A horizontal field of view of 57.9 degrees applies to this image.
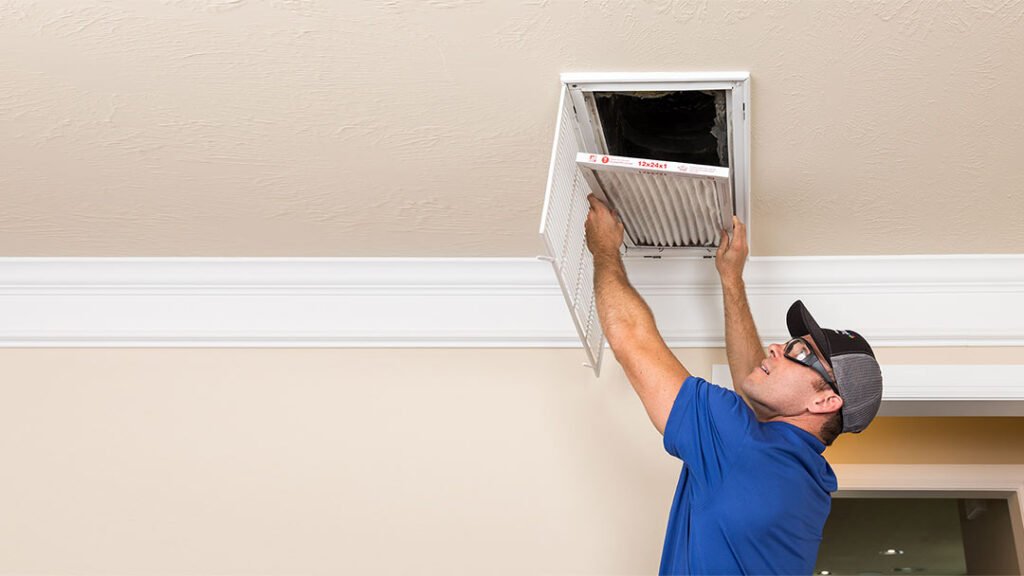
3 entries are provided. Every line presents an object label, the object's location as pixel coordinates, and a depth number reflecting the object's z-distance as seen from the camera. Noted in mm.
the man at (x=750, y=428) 1636
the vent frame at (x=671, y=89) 1602
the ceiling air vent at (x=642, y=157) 1646
